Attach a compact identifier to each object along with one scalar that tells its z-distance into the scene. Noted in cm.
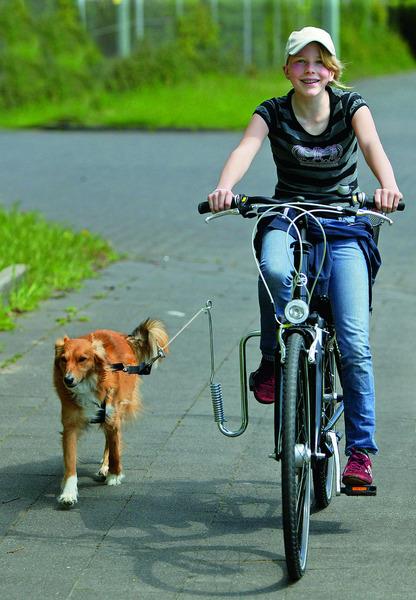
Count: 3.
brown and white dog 1120
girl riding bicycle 1009
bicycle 917
